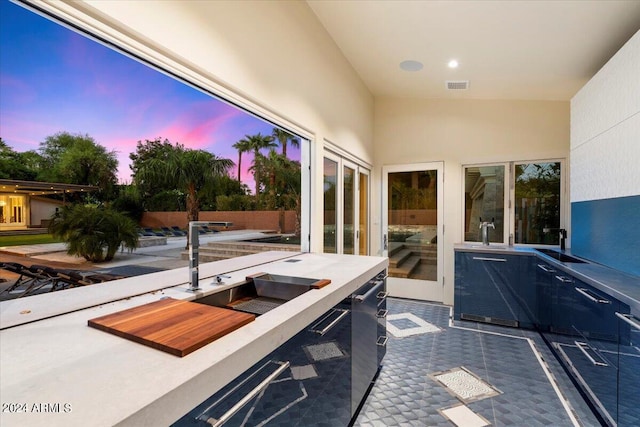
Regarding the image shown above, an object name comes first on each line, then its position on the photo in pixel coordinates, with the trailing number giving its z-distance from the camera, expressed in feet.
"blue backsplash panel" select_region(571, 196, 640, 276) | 6.95
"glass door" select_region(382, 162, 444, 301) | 15.61
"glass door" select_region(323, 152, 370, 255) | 12.00
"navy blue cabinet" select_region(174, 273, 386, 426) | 3.03
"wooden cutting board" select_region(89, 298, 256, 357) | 3.07
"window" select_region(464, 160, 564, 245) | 13.34
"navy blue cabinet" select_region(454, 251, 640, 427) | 5.56
